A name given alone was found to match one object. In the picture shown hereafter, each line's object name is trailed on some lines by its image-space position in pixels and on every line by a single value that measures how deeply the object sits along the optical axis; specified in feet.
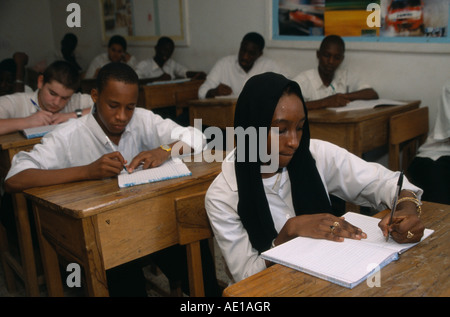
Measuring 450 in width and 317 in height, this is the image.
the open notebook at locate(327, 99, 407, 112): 10.13
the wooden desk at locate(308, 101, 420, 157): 9.10
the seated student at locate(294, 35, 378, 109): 11.50
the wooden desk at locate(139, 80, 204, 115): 13.60
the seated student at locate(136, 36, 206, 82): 17.47
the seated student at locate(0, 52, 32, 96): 14.97
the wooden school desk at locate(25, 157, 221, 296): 4.89
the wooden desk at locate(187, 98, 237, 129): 11.25
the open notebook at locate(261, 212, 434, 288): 3.17
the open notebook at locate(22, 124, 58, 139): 7.70
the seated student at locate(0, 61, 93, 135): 8.38
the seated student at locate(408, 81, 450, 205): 8.23
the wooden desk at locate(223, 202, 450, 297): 3.01
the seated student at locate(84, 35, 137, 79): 19.42
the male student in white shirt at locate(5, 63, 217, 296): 5.83
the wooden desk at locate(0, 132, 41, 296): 7.25
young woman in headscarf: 4.09
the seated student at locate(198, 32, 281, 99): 13.80
